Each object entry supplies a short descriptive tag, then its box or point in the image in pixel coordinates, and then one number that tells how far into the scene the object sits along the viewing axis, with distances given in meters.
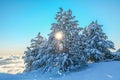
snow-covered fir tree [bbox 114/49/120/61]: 34.06
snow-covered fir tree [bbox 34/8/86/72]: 23.11
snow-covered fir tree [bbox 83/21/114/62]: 31.80
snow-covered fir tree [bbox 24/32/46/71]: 40.32
